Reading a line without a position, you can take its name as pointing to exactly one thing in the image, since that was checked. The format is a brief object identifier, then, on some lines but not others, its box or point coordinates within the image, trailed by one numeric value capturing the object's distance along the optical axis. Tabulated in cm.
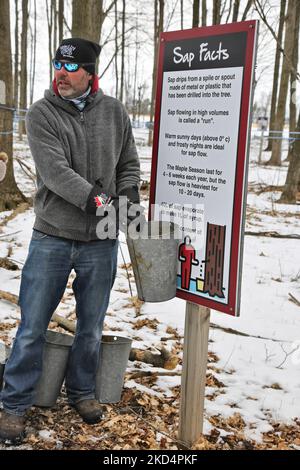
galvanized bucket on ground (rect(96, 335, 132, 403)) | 313
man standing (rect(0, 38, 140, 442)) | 258
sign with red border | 232
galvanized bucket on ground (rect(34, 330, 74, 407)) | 300
